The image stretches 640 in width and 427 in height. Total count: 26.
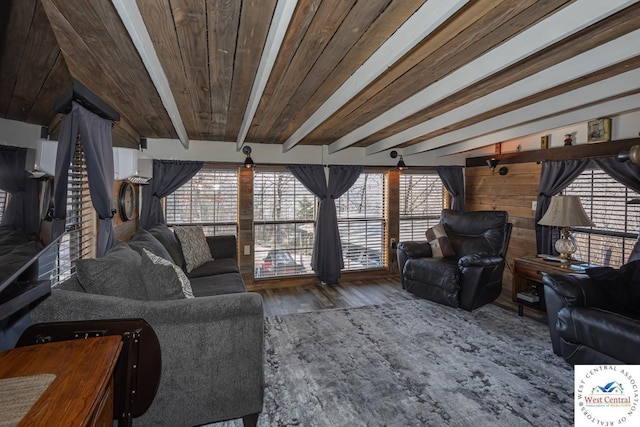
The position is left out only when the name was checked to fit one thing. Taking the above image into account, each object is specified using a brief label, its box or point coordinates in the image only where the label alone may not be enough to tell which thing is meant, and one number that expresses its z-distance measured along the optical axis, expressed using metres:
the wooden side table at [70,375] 0.83
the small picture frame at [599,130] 3.52
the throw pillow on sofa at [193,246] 3.79
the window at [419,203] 5.66
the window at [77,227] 2.19
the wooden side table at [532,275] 3.35
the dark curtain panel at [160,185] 4.29
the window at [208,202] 4.63
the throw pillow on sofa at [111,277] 1.86
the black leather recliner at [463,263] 3.80
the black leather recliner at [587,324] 2.18
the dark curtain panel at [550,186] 3.96
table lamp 3.35
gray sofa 1.65
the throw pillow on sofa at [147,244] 2.78
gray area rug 2.06
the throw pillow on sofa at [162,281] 1.98
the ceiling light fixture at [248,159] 4.47
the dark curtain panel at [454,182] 5.60
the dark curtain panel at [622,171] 3.30
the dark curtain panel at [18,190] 1.18
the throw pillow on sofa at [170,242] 3.58
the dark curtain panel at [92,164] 1.84
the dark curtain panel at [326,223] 5.00
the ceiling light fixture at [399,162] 5.15
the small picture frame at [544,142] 4.28
